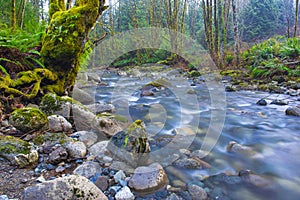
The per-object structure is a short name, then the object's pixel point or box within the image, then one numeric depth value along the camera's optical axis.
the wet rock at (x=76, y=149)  2.59
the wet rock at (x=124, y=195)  2.00
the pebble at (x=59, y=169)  2.31
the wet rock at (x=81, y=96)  5.25
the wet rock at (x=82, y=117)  3.40
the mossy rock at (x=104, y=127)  3.21
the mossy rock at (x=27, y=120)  2.85
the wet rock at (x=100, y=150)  2.63
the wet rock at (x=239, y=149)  3.11
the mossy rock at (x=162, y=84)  8.49
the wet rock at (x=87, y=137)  2.97
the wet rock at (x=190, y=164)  2.63
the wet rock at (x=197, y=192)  2.11
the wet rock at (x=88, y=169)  2.28
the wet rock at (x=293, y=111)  4.60
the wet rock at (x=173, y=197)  2.05
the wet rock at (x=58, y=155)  2.40
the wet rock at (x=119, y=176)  2.24
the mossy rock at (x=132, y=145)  2.53
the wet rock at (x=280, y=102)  5.57
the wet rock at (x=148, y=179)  2.15
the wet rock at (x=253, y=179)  2.39
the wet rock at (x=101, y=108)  4.56
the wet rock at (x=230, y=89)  7.99
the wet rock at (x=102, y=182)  2.12
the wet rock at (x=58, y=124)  3.10
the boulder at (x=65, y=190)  1.68
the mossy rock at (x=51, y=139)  2.68
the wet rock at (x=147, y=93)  7.16
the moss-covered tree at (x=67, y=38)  4.37
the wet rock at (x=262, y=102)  5.74
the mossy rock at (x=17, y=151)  2.25
